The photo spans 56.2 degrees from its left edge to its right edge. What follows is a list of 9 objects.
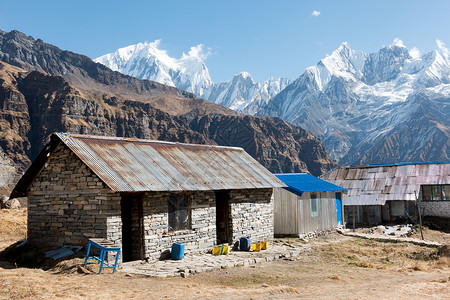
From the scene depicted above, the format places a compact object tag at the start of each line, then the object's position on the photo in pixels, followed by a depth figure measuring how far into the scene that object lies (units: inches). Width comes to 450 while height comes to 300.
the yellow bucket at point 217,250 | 789.9
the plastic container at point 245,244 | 850.1
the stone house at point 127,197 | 661.9
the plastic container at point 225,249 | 801.6
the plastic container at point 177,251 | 706.8
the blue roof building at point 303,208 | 1063.0
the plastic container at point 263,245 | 869.2
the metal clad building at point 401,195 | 1438.2
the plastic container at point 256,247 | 855.1
